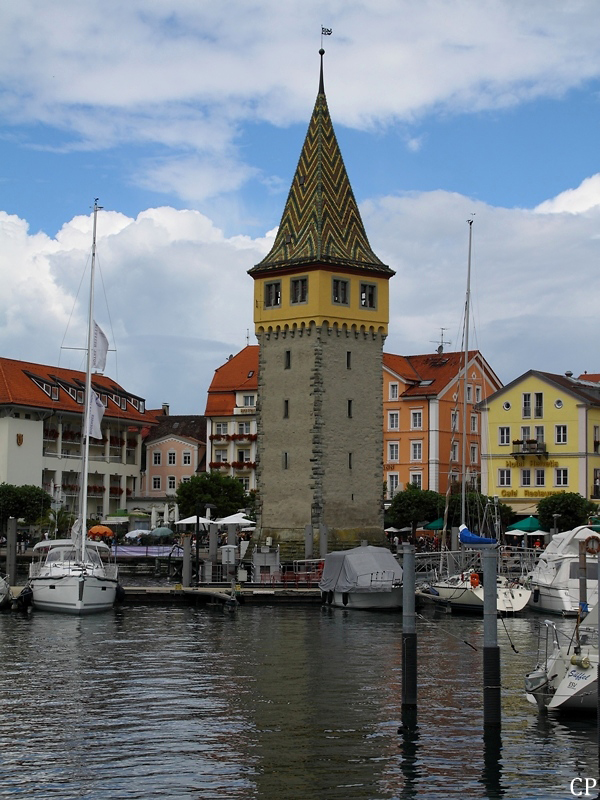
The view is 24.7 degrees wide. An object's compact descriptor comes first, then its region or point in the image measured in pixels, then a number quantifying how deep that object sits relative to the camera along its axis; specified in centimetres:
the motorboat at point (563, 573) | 4716
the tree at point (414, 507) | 7850
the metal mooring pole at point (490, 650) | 2248
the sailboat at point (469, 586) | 4762
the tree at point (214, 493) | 8300
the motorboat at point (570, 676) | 2414
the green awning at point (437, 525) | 7594
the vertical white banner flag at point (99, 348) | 5175
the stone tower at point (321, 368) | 6209
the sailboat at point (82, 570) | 4666
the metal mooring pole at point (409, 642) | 2428
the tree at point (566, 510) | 7188
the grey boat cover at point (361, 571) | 5012
